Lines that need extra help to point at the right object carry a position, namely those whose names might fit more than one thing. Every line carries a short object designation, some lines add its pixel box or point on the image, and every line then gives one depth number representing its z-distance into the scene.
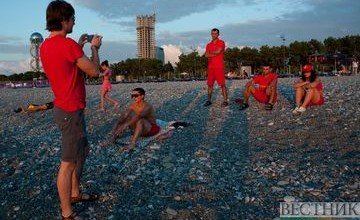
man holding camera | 4.36
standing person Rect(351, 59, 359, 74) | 50.86
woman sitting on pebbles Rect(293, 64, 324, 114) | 11.91
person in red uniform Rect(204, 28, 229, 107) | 13.39
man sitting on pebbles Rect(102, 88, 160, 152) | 8.68
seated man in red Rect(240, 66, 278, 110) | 12.80
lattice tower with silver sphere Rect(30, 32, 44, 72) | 141.12
